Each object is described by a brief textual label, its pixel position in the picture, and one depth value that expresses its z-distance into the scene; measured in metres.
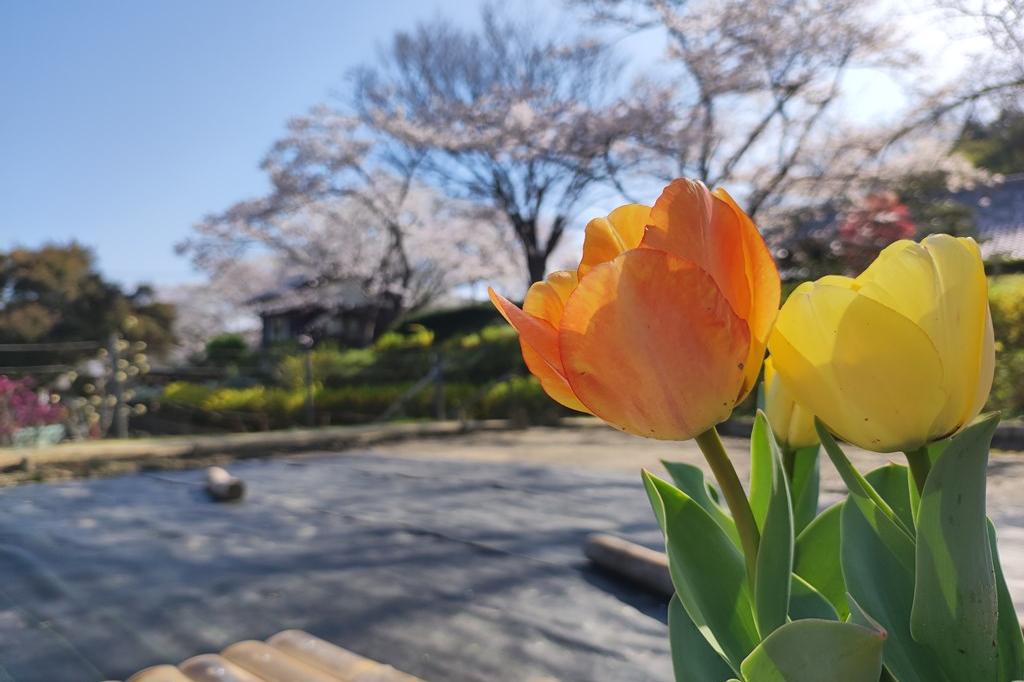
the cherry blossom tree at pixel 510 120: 12.04
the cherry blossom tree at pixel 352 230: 16.42
